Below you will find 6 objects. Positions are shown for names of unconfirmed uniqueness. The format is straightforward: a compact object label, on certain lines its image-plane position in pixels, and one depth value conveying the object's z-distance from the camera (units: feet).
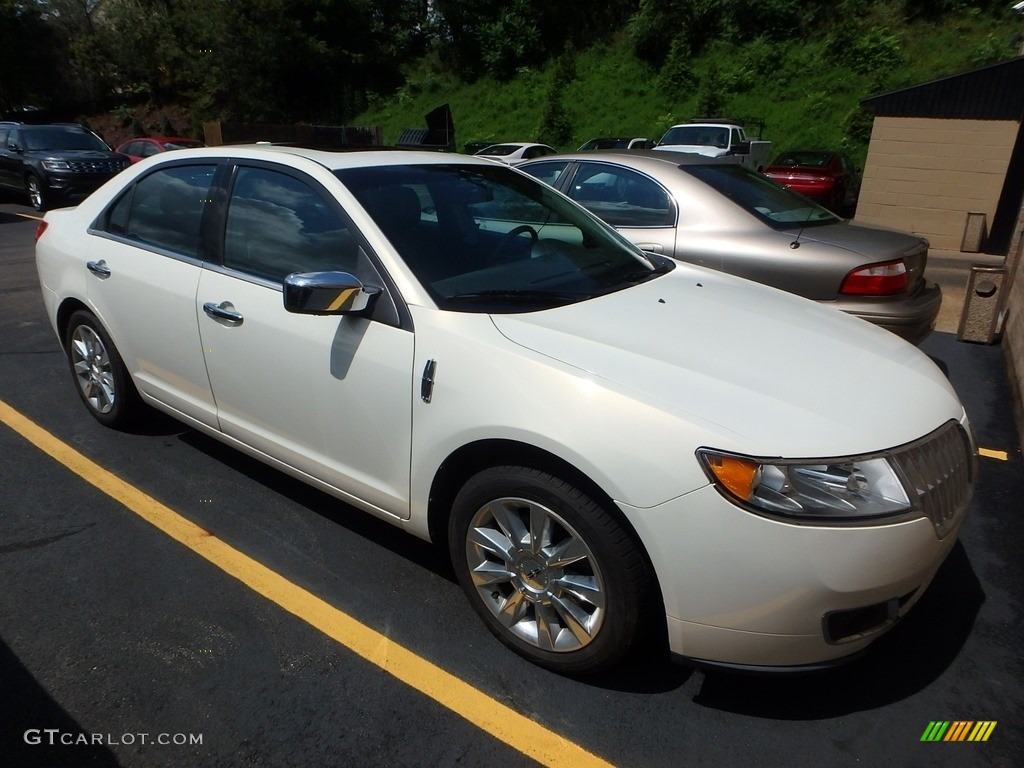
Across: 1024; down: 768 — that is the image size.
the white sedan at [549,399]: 6.70
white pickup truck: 56.08
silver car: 15.31
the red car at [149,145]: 52.53
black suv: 45.88
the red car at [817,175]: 50.57
